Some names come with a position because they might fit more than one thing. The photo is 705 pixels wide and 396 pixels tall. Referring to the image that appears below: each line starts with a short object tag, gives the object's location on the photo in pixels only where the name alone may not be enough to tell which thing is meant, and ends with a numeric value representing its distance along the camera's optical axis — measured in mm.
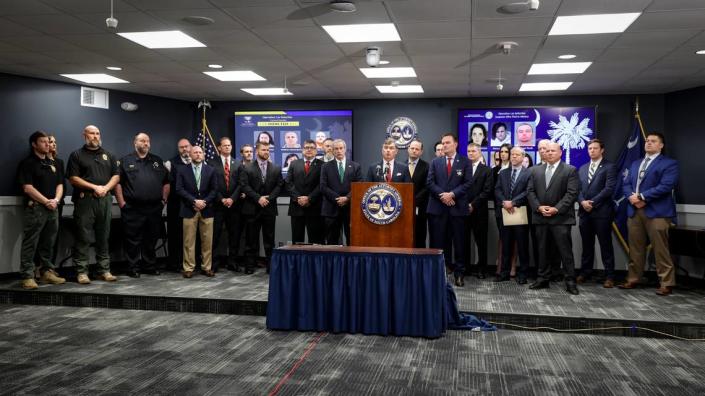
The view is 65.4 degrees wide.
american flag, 9625
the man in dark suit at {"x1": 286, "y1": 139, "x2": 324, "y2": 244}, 6473
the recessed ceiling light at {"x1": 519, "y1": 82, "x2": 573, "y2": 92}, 8195
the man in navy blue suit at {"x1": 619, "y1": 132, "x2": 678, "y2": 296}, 5590
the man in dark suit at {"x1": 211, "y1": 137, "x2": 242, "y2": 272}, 6633
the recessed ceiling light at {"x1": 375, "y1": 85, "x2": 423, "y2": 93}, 8547
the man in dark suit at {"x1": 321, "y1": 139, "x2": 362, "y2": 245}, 6211
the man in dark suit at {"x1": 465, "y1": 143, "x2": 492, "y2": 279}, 6277
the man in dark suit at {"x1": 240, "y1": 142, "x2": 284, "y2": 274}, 6621
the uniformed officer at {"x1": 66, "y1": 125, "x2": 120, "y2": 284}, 6125
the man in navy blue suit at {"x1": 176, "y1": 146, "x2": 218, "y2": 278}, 6430
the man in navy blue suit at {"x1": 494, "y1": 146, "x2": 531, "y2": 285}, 6039
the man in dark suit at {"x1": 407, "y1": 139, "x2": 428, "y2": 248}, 6219
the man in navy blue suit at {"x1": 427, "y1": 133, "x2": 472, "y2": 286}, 5758
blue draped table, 4168
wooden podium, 4605
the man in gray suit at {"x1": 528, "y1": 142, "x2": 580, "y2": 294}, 5570
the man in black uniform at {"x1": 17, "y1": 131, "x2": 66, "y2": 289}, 5875
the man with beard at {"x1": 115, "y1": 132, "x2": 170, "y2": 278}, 6535
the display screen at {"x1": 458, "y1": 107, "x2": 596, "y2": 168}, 9109
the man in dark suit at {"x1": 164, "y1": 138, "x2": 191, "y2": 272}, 6891
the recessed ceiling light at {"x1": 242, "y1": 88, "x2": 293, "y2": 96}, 8844
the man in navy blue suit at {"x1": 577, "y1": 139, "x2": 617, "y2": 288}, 5906
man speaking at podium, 5906
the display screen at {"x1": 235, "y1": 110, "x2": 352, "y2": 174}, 9938
